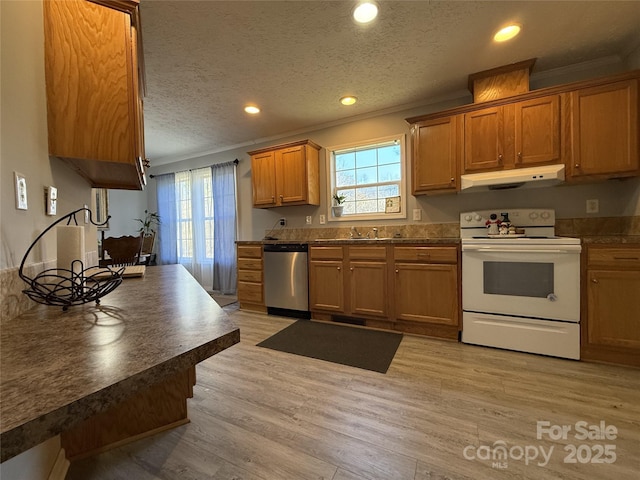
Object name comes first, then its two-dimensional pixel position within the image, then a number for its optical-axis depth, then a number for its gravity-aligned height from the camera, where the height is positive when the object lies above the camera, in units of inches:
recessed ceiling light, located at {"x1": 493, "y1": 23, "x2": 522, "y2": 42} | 74.4 +55.7
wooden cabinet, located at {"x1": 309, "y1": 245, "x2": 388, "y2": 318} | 108.3 -19.7
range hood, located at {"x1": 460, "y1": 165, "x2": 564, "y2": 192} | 86.0 +17.3
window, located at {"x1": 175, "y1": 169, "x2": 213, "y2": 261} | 180.5 +18.9
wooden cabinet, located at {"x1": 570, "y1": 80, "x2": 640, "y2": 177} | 79.3 +29.7
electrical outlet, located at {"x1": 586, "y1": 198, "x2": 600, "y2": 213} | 92.7 +7.9
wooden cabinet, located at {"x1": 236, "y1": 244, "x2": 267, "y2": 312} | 136.4 -21.6
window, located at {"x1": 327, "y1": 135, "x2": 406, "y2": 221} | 125.2 +28.0
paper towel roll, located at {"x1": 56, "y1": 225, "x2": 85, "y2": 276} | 38.4 -1.2
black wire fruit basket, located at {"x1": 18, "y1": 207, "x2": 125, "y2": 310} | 29.4 -6.1
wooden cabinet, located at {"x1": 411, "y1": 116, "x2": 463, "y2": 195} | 101.1 +29.8
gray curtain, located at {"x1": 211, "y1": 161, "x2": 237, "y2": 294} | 168.9 +6.1
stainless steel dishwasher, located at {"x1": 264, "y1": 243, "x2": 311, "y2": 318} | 124.5 -21.1
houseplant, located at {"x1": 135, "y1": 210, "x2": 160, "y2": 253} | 198.3 +12.1
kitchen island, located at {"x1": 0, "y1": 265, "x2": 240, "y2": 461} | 13.3 -8.1
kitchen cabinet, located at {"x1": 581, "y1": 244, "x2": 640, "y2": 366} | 73.7 -21.3
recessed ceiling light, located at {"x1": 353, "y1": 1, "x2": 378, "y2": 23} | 65.7 +55.0
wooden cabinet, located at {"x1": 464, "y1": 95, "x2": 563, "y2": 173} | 87.7 +32.3
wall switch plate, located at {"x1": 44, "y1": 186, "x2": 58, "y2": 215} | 40.3 +6.0
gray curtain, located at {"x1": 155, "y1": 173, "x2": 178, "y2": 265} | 194.1 +13.1
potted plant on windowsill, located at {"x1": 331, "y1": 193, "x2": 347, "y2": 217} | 135.5 +14.4
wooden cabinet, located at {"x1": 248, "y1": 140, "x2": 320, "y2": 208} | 132.4 +30.4
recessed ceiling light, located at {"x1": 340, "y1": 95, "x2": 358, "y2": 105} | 111.5 +55.9
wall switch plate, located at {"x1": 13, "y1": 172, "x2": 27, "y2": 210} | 31.4 +6.0
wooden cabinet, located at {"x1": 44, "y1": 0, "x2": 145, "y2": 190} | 39.7 +23.9
